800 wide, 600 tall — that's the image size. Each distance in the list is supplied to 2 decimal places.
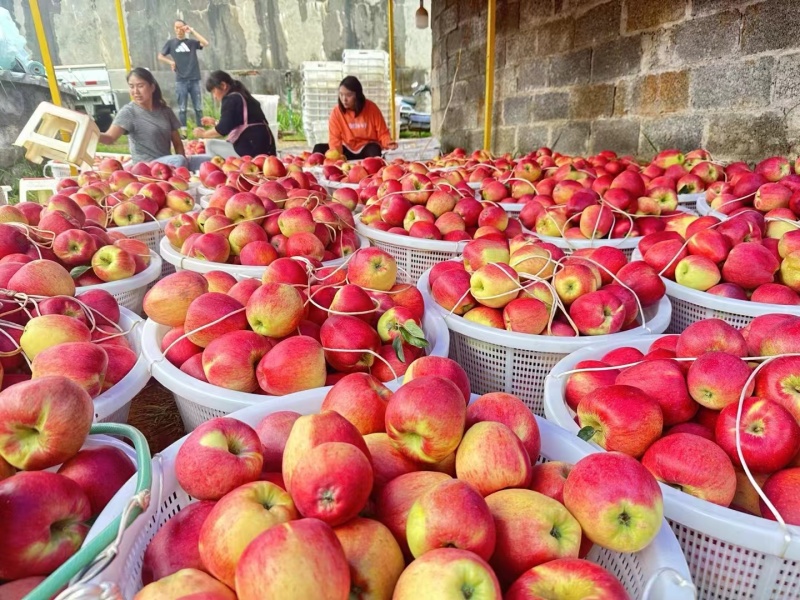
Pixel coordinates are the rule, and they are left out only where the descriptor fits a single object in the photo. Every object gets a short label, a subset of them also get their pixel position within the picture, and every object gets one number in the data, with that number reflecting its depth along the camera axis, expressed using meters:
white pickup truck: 13.05
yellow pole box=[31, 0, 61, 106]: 4.35
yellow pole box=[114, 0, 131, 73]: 5.36
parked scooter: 14.32
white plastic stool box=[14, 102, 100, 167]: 4.01
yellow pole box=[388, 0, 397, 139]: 6.58
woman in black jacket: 5.77
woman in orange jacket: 5.87
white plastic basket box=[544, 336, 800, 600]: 0.88
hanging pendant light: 6.66
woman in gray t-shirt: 4.93
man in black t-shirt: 10.49
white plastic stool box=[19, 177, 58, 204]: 3.95
